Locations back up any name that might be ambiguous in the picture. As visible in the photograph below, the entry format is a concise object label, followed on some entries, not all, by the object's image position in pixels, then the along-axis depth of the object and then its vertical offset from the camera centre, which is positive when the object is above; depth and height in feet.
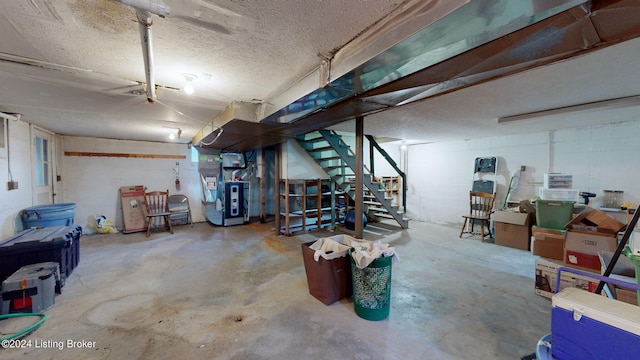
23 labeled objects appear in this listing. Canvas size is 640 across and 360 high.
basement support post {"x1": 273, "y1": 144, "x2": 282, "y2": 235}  16.58 +0.60
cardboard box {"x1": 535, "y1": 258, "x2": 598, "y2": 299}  7.31 -3.46
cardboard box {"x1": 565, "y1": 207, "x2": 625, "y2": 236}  7.51 -1.73
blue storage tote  8.18 -2.57
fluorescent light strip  8.73 +2.63
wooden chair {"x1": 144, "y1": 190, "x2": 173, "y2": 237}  17.31 -2.05
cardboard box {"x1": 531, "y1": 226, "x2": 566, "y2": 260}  9.25 -2.97
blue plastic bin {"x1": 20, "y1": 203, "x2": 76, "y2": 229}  11.51 -1.90
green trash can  6.73 -3.31
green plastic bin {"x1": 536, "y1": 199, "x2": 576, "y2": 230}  11.81 -2.08
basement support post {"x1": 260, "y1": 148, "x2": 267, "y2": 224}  20.01 -0.78
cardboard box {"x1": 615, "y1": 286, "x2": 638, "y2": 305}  6.09 -3.24
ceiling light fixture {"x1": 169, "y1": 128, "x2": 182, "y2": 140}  14.59 +2.84
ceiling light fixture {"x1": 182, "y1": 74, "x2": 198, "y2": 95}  6.79 +2.82
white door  12.92 +0.77
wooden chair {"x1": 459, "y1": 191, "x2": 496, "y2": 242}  15.37 -2.43
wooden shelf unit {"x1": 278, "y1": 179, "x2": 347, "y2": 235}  16.47 -2.45
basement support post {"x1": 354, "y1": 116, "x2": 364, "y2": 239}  10.43 -0.15
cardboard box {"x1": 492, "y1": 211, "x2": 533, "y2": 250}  13.29 -3.24
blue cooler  2.85 -2.00
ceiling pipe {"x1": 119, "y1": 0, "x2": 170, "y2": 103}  3.33 +2.48
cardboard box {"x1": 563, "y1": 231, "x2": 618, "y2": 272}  7.40 -2.43
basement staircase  15.10 +0.29
